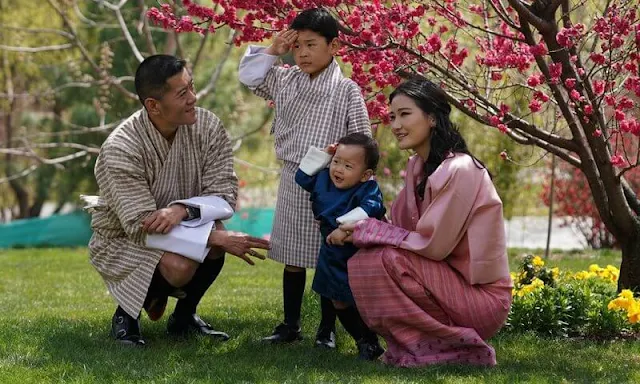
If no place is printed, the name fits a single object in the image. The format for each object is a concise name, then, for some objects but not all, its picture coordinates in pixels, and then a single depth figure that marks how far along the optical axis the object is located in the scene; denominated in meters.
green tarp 12.43
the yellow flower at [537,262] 5.78
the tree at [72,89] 12.79
